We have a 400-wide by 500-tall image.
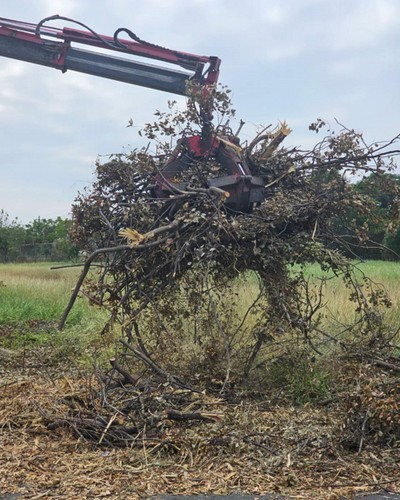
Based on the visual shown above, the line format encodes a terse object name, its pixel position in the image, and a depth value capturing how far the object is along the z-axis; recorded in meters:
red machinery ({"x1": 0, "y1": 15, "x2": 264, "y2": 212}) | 7.78
